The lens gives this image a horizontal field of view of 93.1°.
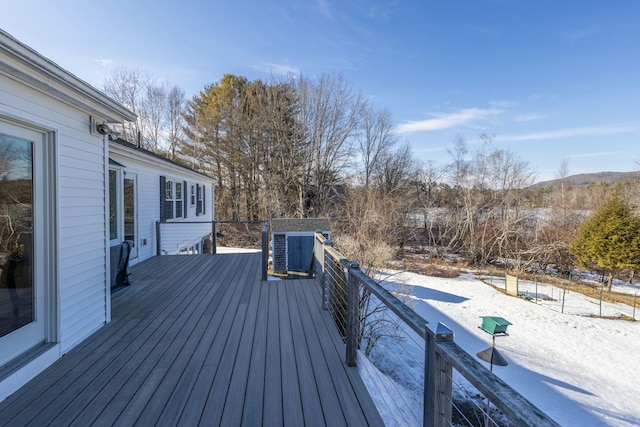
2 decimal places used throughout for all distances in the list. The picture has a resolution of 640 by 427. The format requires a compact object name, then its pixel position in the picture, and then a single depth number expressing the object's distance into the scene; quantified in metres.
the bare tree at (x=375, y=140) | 21.45
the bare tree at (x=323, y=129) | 19.23
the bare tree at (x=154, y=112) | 20.02
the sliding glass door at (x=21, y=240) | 2.20
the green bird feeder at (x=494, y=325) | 7.63
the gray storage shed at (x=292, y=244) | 9.95
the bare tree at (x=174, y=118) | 20.95
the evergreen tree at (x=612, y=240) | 14.41
